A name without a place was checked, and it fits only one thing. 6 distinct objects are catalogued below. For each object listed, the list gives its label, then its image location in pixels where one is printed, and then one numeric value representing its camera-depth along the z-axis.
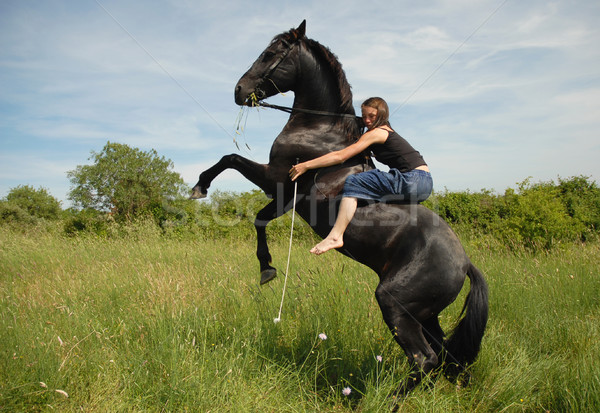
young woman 3.29
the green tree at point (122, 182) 13.12
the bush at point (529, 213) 8.54
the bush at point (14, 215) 18.09
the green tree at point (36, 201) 21.77
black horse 3.16
